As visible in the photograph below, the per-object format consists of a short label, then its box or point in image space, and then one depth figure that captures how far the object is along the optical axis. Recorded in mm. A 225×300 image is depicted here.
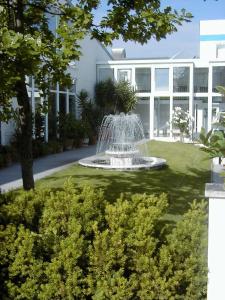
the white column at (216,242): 3307
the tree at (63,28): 4969
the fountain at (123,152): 13531
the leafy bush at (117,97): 27500
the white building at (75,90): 16688
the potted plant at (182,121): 26188
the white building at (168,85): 29000
